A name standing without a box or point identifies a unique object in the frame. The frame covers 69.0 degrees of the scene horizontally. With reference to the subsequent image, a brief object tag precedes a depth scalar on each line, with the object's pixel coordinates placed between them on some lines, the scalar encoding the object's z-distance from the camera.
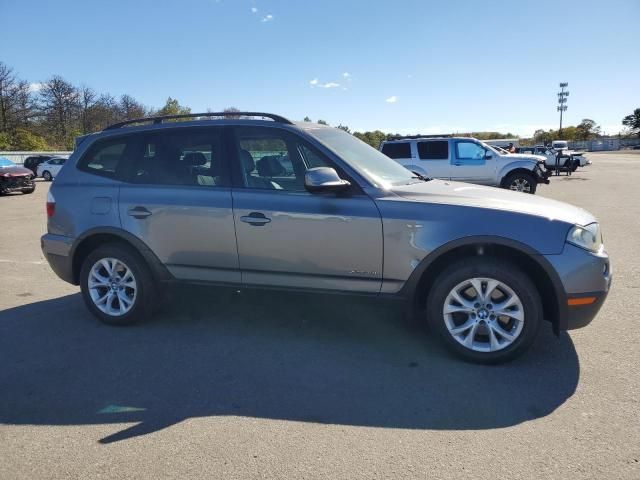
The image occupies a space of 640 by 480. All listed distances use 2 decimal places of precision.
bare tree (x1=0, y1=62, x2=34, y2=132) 54.72
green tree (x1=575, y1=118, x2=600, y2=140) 113.29
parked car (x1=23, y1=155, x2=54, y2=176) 30.39
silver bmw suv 3.41
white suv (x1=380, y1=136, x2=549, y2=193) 14.80
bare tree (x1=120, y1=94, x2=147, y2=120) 71.88
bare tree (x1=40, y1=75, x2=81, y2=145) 61.78
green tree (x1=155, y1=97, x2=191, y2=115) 72.62
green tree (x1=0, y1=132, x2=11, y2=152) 47.06
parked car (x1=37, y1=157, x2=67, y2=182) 29.33
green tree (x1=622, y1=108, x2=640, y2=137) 117.36
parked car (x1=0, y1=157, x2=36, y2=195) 18.56
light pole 90.38
